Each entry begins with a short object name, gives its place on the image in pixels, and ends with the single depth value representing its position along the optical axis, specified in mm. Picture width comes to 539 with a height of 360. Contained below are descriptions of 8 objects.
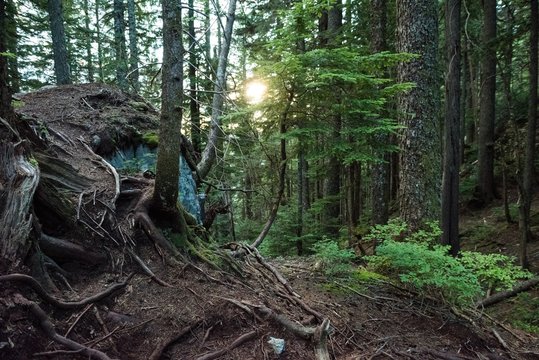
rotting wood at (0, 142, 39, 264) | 3277
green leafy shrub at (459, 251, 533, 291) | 4734
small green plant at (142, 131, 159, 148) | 7336
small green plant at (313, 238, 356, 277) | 5818
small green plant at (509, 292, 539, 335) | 6487
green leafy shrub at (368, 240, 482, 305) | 4684
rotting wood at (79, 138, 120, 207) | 4875
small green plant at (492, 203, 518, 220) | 12227
